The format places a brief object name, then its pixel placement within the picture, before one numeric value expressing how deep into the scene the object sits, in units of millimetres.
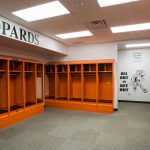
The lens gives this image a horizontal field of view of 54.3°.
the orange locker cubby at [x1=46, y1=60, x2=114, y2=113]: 6016
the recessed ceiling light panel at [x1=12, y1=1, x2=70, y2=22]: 3078
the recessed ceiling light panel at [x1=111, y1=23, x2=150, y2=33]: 4375
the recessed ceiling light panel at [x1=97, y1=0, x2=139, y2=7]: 2885
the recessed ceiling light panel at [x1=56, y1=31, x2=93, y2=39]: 5086
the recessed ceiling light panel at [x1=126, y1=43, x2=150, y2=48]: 6854
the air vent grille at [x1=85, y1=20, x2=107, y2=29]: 4020
